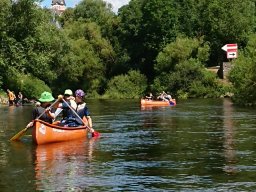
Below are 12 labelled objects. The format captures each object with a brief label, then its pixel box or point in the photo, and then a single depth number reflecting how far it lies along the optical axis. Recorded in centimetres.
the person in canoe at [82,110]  2082
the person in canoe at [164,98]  5358
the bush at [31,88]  6400
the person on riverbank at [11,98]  5574
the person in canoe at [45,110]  1889
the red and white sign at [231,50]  8075
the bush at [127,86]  8356
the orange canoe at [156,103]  5181
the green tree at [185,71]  7744
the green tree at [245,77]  4616
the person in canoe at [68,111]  2062
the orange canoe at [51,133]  1852
